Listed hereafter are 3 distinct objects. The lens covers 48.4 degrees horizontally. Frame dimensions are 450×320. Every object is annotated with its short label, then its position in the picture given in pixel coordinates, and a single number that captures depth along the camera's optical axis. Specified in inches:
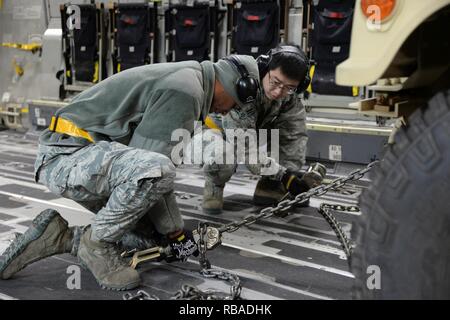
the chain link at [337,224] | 94.3
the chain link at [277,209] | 98.7
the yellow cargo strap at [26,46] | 316.8
